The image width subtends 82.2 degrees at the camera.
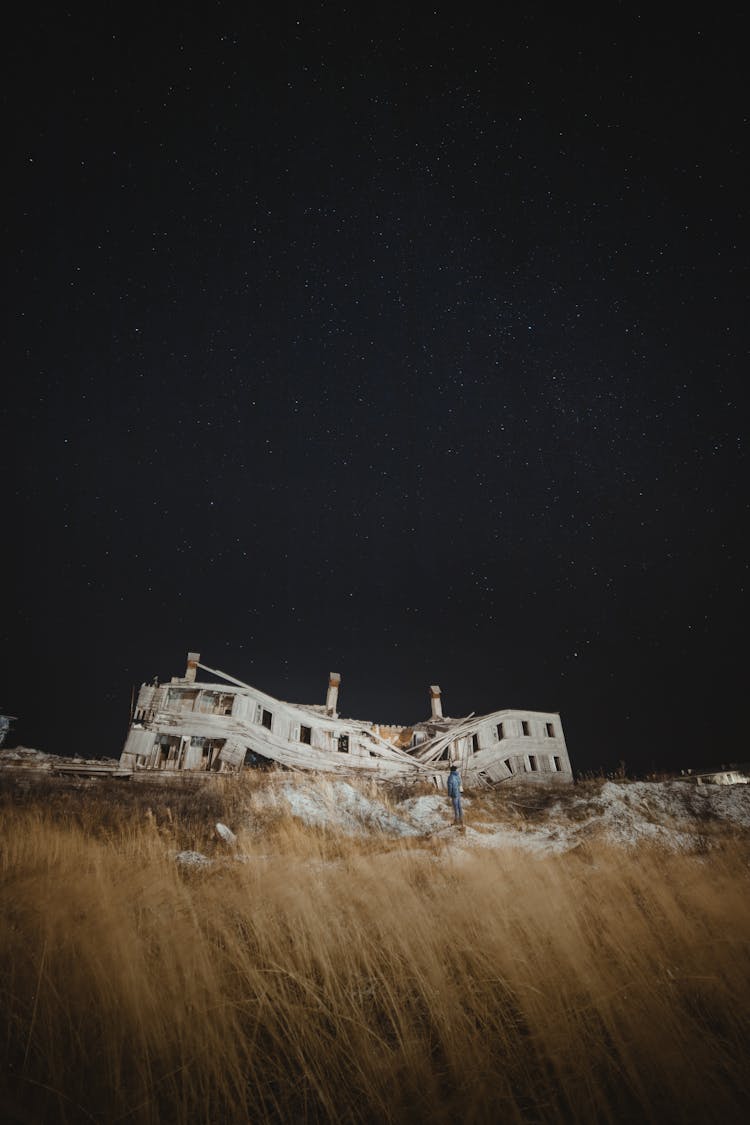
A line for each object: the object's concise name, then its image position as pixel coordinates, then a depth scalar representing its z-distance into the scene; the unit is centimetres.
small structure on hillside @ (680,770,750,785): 3453
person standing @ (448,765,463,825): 1249
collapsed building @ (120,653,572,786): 1927
